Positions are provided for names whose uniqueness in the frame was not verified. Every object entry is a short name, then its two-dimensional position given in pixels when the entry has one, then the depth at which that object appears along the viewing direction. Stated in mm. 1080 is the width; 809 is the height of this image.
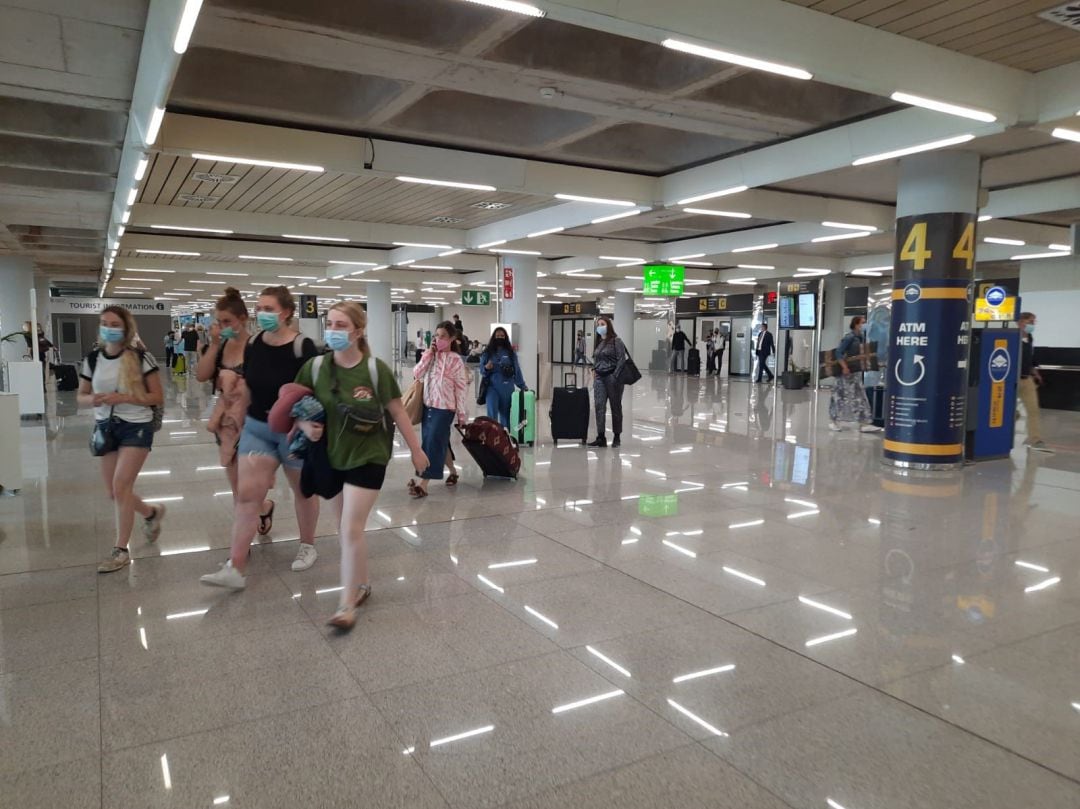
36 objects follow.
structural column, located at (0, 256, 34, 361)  18766
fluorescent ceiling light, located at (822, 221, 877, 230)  12586
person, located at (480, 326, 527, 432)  9453
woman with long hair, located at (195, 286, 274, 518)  4926
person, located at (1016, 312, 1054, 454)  10570
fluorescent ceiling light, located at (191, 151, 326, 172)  7781
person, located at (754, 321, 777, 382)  25859
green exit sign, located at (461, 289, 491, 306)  23594
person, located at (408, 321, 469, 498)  7449
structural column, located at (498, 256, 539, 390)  16422
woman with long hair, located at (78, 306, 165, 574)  4754
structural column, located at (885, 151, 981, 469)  8461
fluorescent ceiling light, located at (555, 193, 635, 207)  10094
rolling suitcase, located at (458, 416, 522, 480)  7723
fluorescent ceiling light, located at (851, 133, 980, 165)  7102
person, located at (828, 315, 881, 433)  12734
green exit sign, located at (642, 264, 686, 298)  18750
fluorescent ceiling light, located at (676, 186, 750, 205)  9562
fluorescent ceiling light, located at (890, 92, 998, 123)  5969
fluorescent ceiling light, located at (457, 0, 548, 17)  4225
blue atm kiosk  9445
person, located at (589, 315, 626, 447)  10211
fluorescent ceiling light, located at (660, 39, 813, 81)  4836
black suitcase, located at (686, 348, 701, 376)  31969
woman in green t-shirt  3908
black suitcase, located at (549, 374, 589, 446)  10680
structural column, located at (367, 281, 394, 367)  25359
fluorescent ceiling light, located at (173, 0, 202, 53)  3775
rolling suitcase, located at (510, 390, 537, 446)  10039
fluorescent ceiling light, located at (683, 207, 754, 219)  11191
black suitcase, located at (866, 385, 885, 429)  13534
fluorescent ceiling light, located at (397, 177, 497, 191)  9109
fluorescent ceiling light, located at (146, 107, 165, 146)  5613
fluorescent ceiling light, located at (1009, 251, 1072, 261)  17127
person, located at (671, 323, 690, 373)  30266
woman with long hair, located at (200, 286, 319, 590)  4379
